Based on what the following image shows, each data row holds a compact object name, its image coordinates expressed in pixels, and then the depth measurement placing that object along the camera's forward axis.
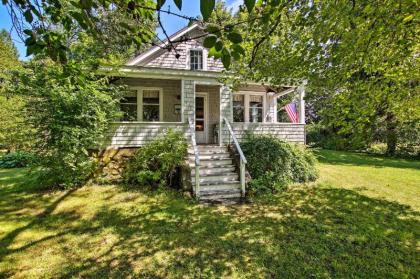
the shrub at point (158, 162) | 7.49
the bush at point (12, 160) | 12.82
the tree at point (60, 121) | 6.46
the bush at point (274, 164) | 7.68
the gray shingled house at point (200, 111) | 7.67
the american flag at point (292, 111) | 14.25
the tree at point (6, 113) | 13.90
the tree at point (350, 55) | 3.82
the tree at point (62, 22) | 2.12
